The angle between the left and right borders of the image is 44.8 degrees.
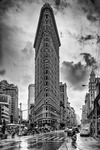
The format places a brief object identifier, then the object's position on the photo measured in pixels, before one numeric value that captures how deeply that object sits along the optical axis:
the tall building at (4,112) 93.24
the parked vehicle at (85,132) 33.47
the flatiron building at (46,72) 82.22
